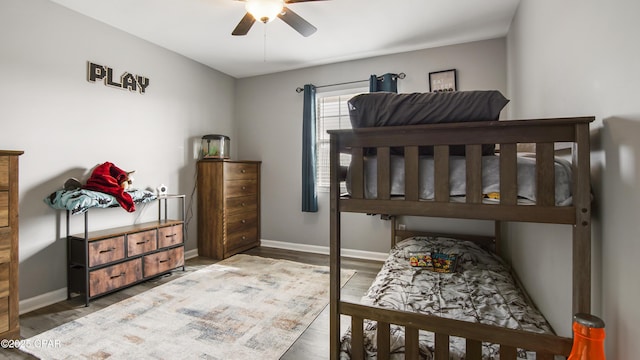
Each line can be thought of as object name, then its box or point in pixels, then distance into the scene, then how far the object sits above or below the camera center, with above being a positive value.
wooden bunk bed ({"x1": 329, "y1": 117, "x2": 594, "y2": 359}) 0.98 -0.07
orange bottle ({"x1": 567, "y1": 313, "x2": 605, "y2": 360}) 0.75 -0.41
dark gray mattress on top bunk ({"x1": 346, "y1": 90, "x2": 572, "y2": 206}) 1.08 +0.23
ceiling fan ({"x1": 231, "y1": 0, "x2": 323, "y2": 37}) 2.16 +1.29
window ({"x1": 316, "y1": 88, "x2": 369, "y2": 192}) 4.02 +0.83
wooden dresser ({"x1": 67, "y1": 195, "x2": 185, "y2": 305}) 2.46 -0.68
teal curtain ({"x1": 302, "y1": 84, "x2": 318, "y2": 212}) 3.98 +0.44
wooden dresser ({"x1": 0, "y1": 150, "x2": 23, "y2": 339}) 1.86 -0.40
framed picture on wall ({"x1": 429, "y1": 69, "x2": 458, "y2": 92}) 3.38 +1.15
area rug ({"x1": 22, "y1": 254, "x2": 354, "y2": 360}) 1.81 -1.02
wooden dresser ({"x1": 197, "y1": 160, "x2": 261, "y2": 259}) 3.72 -0.34
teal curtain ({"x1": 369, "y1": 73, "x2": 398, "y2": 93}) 3.54 +1.18
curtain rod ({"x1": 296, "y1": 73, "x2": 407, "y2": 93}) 3.61 +1.29
